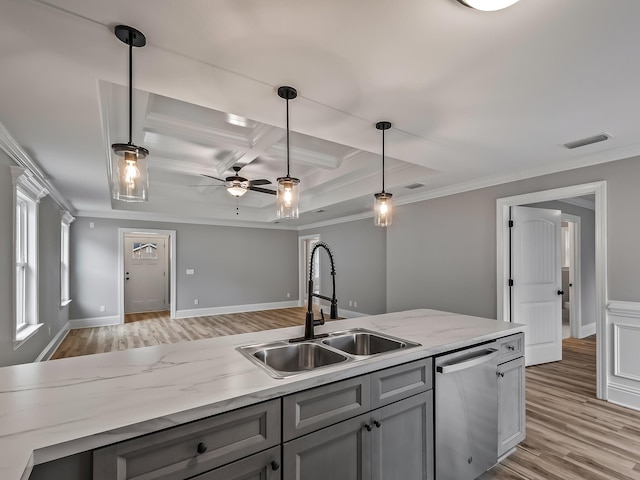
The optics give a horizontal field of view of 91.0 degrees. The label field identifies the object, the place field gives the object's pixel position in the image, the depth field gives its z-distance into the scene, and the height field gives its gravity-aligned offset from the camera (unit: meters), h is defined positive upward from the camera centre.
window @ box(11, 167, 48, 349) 3.46 -0.17
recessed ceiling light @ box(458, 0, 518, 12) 1.27 +0.97
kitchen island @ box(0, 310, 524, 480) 0.87 -0.55
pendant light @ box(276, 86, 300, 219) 2.02 +0.33
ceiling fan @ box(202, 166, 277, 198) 4.17 +0.77
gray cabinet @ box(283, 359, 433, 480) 1.26 -0.85
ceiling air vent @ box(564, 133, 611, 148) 2.74 +0.92
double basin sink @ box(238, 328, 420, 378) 1.68 -0.62
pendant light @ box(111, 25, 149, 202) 1.42 +0.36
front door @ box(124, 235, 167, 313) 8.24 -0.85
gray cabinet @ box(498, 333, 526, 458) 2.07 -1.03
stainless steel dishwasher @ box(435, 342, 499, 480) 1.74 -1.00
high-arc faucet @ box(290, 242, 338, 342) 1.85 -0.48
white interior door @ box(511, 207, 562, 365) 3.97 -0.51
